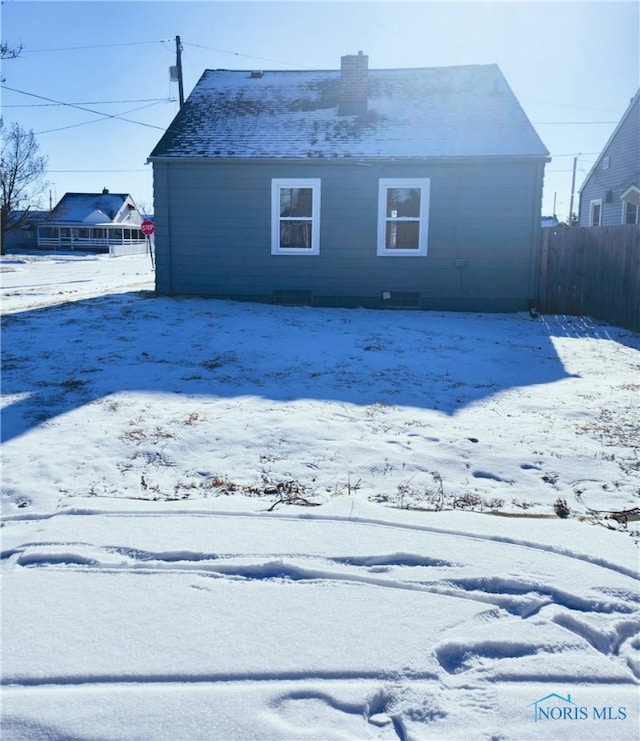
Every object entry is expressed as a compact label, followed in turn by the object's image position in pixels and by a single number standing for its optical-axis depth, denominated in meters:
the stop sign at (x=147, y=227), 28.06
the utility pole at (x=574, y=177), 50.74
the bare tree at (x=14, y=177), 45.88
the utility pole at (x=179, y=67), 25.14
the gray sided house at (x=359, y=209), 13.08
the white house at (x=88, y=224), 58.44
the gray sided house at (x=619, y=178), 22.28
